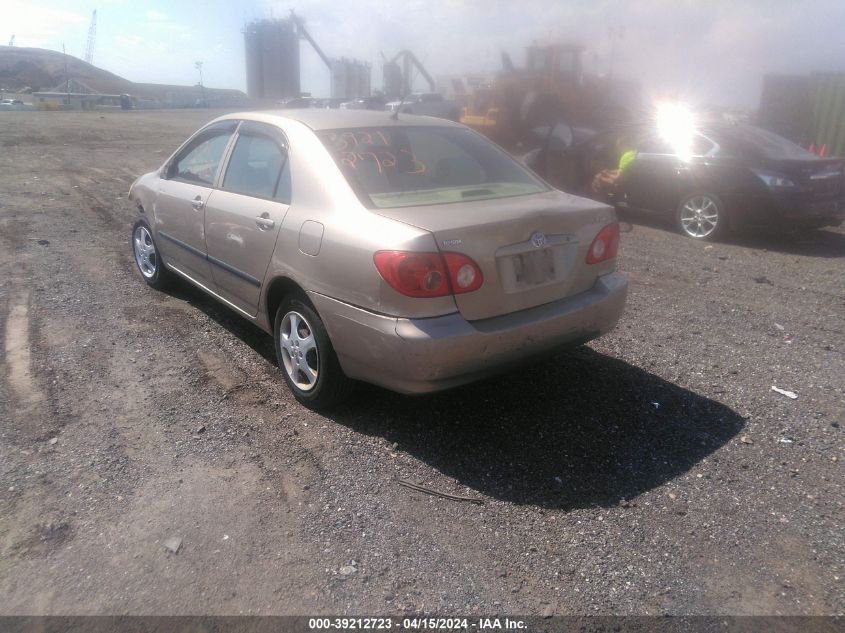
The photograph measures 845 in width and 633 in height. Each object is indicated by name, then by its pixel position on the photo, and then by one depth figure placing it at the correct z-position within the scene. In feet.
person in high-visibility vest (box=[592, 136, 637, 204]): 31.15
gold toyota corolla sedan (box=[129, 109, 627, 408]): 10.13
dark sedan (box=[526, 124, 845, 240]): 25.34
